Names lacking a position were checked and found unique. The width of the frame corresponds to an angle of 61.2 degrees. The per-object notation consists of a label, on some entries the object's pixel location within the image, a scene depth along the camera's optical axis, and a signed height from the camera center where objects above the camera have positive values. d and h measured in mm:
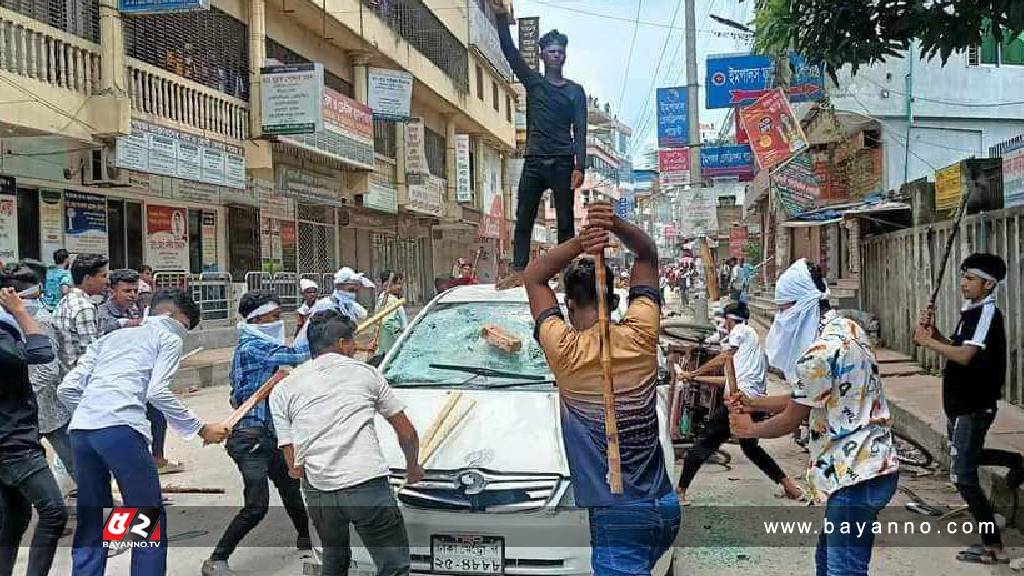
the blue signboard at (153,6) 12055 +3736
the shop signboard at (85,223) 13117 +811
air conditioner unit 12907 +1538
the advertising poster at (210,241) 16656 +628
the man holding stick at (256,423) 4988 -870
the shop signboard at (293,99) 15516 +3124
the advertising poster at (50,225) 12539 +747
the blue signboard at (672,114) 18875 +3316
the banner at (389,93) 20578 +4229
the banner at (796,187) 18406 +1645
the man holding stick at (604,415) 2996 -512
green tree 5762 +1621
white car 3930 -1023
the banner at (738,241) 40600 +1110
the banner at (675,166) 20388 +2334
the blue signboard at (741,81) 18016 +3820
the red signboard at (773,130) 15766 +2440
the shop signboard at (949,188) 10242 +883
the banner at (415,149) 23422 +3270
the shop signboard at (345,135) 16859 +2835
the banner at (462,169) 28888 +3342
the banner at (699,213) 14469 +862
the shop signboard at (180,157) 12312 +1806
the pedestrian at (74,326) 6090 -357
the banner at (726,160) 25984 +3128
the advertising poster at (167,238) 15172 +654
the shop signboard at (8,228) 11688 +665
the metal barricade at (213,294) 15078 -364
